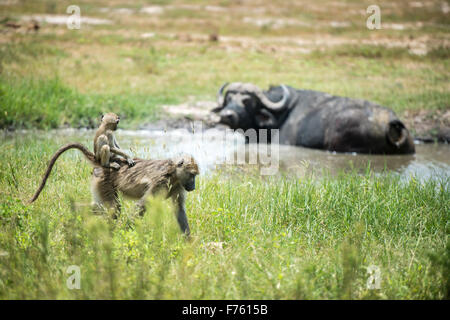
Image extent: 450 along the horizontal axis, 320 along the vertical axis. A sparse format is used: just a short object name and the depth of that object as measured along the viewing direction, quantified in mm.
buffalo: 21125
